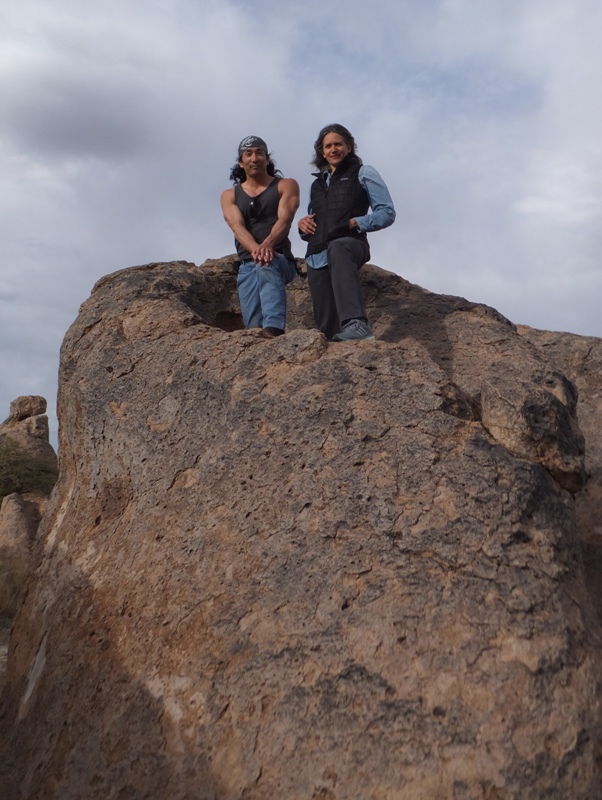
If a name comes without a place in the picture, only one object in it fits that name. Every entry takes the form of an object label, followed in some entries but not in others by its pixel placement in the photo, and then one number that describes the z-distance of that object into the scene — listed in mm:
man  4141
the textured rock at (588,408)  3678
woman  3953
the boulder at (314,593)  2318
